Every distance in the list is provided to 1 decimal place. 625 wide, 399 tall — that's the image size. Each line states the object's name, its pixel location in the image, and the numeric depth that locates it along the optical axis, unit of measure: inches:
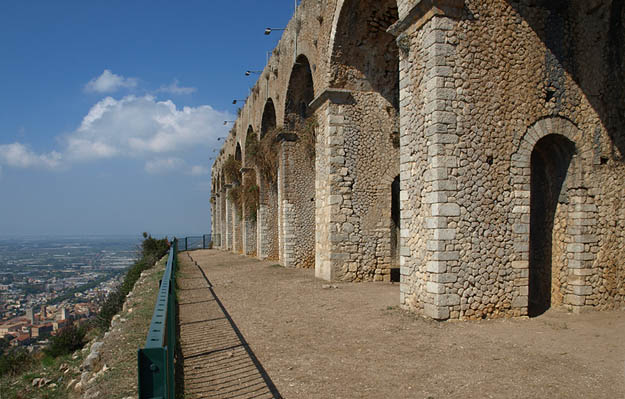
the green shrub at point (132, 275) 430.0
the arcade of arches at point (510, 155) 283.3
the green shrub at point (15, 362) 341.7
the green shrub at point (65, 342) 353.1
